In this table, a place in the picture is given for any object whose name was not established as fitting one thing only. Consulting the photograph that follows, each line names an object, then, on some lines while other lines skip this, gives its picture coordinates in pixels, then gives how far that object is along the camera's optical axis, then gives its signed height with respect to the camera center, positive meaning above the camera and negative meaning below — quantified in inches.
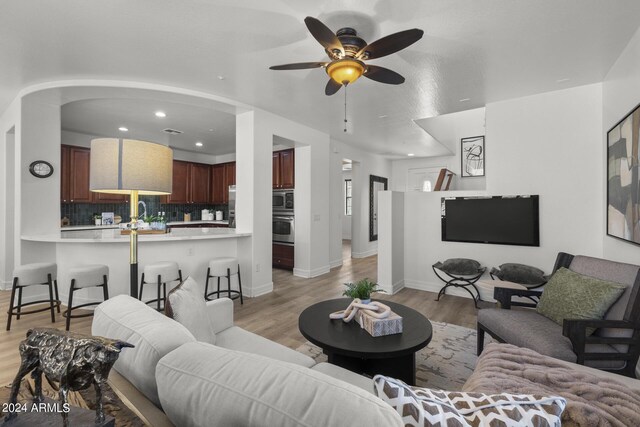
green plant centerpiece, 83.9 -22.5
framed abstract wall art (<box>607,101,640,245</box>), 87.5 +11.1
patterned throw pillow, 26.2 -18.1
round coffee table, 66.9 -30.8
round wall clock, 148.7 +20.9
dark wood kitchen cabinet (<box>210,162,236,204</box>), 283.1 +29.7
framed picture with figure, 248.8 +48.7
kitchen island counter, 139.8 -20.3
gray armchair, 68.6 -30.5
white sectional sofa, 23.5 -16.4
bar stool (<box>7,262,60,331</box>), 122.5 -28.7
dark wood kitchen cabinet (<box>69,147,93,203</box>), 212.4 +25.1
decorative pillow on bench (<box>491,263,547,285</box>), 131.6 -28.0
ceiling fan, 75.1 +43.8
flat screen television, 145.7 -3.9
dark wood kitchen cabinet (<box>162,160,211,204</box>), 267.7 +25.9
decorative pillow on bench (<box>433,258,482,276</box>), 152.4 -28.2
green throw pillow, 74.2 -22.5
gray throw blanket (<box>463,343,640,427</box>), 39.1 -28.6
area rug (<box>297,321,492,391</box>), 84.4 -47.4
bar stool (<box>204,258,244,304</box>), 144.9 -28.7
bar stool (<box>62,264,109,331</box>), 118.3 -27.8
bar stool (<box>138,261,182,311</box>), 130.3 -27.8
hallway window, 439.5 +21.5
